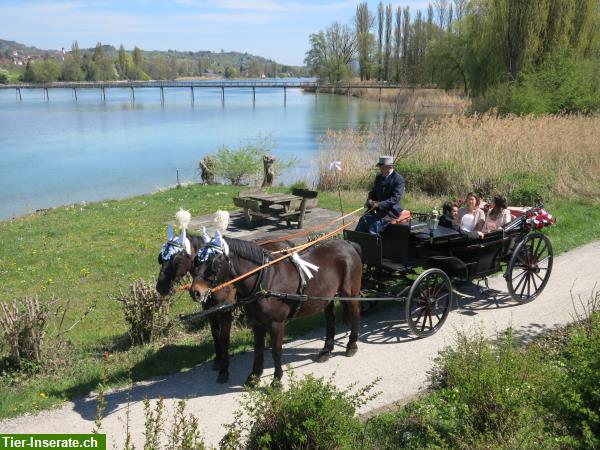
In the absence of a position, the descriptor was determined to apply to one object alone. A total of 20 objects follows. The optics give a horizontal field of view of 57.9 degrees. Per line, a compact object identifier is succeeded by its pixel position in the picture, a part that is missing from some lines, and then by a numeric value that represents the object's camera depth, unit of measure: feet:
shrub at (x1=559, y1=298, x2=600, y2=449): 13.42
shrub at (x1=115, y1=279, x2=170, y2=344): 22.43
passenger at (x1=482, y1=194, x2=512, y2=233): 26.81
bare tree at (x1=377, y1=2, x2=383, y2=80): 311.09
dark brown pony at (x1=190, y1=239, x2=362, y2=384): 17.46
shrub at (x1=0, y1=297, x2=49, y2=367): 20.25
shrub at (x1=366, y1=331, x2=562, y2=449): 13.88
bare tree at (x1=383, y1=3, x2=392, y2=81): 302.45
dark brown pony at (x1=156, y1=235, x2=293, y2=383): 17.19
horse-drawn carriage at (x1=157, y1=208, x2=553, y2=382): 17.43
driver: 23.90
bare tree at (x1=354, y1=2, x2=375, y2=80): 313.32
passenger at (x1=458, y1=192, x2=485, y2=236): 26.25
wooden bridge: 256.17
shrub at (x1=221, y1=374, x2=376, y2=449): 13.42
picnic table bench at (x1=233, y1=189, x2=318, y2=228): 41.26
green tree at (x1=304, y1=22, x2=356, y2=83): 327.67
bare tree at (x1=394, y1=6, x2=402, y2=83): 291.38
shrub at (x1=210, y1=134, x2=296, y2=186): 66.59
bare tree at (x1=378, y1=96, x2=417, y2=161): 56.90
